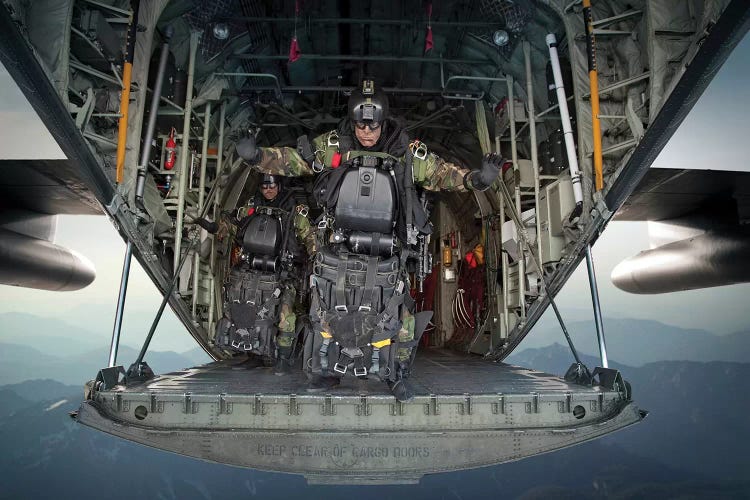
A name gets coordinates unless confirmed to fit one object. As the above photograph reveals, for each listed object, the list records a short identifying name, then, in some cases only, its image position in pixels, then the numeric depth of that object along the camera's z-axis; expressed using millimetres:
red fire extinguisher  5988
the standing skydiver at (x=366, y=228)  4082
